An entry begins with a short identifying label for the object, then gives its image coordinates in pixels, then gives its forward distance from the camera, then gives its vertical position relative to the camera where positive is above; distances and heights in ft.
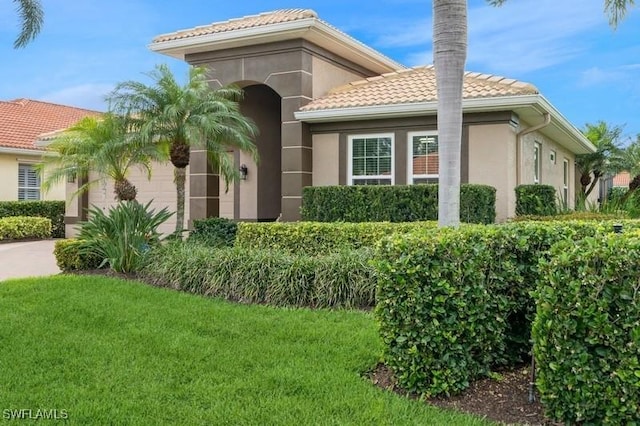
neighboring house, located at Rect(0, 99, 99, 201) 72.90 +7.62
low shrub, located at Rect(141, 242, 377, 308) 26.11 -3.32
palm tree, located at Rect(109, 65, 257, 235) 39.47 +6.73
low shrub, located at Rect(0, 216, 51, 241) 61.87 -2.17
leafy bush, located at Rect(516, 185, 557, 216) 41.83 +0.71
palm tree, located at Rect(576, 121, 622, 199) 87.97 +8.20
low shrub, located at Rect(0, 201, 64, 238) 68.33 -0.21
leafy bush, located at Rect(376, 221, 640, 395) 15.12 -2.55
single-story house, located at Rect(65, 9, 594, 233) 41.42 +7.26
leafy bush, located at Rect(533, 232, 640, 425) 12.26 -2.72
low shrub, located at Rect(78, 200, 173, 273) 33.17 -1.65
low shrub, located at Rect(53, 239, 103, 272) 34.58 -3.07
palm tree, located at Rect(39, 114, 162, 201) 40.14 +4.22
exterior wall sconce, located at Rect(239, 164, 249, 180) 56.08 +3.76
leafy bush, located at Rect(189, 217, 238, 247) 42.24 -1.77
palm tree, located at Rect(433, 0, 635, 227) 22.18 +4.80
